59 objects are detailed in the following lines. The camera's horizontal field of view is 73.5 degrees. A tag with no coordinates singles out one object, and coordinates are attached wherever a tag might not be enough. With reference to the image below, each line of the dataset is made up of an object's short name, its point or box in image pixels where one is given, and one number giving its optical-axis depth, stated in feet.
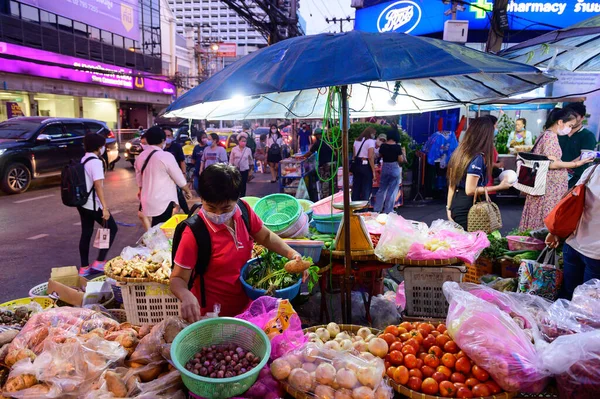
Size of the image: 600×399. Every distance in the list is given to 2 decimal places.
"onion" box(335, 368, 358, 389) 6.26
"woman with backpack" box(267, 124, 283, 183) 48.32
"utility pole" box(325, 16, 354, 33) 121.43
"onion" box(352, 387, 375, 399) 6.12
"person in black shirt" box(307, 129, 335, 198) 32.30
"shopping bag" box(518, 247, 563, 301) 12.21
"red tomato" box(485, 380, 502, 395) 6.58
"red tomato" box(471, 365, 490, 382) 6.72
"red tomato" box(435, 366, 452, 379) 6.92
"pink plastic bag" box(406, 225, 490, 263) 11.27
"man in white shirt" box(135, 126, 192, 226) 17.74
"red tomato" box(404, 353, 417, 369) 7.07
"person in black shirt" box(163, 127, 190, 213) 28.73
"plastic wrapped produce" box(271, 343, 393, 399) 6.27
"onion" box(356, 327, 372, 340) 8.13
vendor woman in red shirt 7.95
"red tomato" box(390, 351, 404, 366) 7.22
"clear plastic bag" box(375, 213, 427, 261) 11.32
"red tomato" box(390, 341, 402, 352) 7.47
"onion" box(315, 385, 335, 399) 6.27
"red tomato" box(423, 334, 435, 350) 7.63
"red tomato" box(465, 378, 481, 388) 6.70
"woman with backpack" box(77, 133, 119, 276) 17.33
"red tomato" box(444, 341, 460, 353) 7.36
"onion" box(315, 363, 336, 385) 6.40
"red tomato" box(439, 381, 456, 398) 6.61
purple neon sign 69.92
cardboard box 12.77
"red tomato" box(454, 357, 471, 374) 6.93
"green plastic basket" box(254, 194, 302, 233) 12.33
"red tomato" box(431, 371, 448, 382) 6.85
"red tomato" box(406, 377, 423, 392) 6.79
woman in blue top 14.15
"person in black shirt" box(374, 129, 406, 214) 28.60
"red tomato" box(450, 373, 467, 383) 6.81
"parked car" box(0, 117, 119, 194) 35.55
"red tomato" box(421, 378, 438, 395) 6.68
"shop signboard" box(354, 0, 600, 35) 34.76
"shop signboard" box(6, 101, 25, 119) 68.23
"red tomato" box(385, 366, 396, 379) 7.04
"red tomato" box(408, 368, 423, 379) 6.93
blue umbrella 6.87
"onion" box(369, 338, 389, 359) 7.28
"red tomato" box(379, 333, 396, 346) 7.73
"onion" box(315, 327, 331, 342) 8.00
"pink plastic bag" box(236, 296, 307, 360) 7.19
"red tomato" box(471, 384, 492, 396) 6.52
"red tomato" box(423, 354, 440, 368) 7.13
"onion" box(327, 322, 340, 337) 8.17
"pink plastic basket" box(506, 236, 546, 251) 14.69
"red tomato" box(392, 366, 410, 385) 6.88
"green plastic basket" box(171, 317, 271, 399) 5.90
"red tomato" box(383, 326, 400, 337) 8.04
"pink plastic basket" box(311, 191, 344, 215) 14.29
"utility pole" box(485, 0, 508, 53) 26.68
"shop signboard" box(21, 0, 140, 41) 84.15
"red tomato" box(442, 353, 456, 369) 7.07
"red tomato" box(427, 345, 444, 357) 7.35
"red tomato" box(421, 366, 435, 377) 6.99
